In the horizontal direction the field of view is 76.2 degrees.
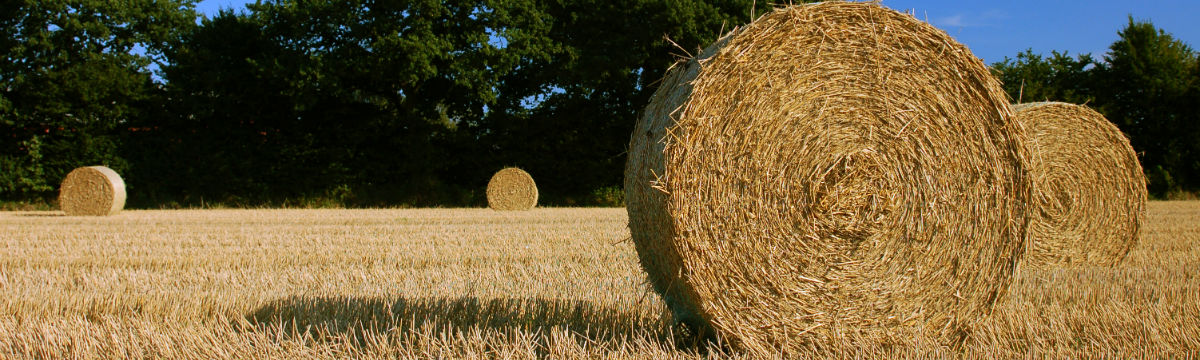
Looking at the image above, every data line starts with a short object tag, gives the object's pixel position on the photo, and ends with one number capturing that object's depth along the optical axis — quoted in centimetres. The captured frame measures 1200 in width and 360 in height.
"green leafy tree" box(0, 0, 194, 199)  1784
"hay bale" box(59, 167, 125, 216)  1412
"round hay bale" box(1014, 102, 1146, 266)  632
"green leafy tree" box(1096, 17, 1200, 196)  2231
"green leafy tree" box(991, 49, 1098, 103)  2431
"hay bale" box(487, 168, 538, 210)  1648
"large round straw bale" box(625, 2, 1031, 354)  312
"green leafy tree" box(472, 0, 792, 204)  1988
